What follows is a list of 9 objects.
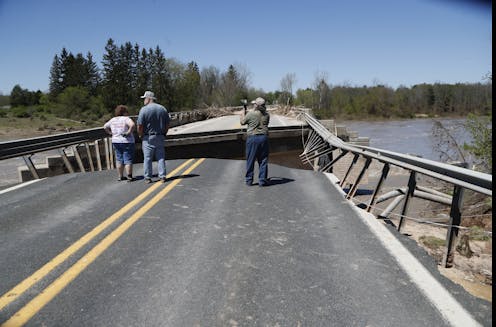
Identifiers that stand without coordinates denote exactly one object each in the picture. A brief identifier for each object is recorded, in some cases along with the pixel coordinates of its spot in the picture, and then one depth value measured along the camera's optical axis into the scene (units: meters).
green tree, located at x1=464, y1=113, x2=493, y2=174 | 20.56
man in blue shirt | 8.15
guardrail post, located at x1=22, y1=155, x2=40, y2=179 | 9.61
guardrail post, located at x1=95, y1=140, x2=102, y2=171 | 11.85
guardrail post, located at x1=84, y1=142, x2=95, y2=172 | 11.60
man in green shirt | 8.11
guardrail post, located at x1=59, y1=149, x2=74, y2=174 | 10.69
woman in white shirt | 8.42
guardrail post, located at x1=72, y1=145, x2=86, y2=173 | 11.14
